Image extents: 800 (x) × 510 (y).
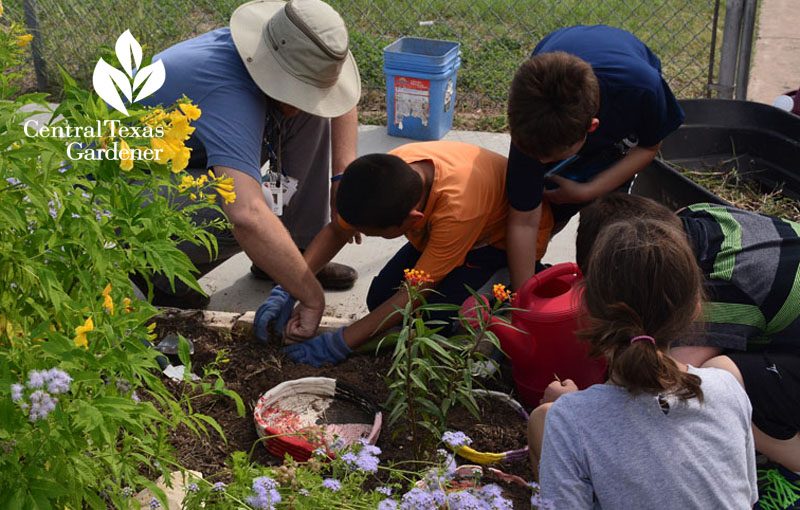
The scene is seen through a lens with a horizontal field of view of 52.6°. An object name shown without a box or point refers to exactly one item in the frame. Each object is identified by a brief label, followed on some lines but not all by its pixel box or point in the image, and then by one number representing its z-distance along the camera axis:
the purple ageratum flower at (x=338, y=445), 1.75
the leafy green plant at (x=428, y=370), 1.94
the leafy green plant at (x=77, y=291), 1.29
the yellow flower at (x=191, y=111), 1.51
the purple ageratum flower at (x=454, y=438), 1.62
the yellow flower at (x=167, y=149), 1.48
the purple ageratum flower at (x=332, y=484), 1.50
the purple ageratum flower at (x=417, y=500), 1.45
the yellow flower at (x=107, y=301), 1.45
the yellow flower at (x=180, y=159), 1.51
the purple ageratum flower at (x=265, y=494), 1.44
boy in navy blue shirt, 2.41
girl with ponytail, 1.54
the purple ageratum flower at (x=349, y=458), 1.55
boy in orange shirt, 2.40
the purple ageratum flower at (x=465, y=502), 1.47
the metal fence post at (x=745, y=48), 4.55
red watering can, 2.24
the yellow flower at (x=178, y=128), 1.50
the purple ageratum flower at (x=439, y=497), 1.50
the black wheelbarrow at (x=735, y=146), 3.17
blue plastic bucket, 4.52
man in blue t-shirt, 2.53
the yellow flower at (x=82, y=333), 1.32
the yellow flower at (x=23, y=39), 1.57
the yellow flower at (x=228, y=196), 1.68
